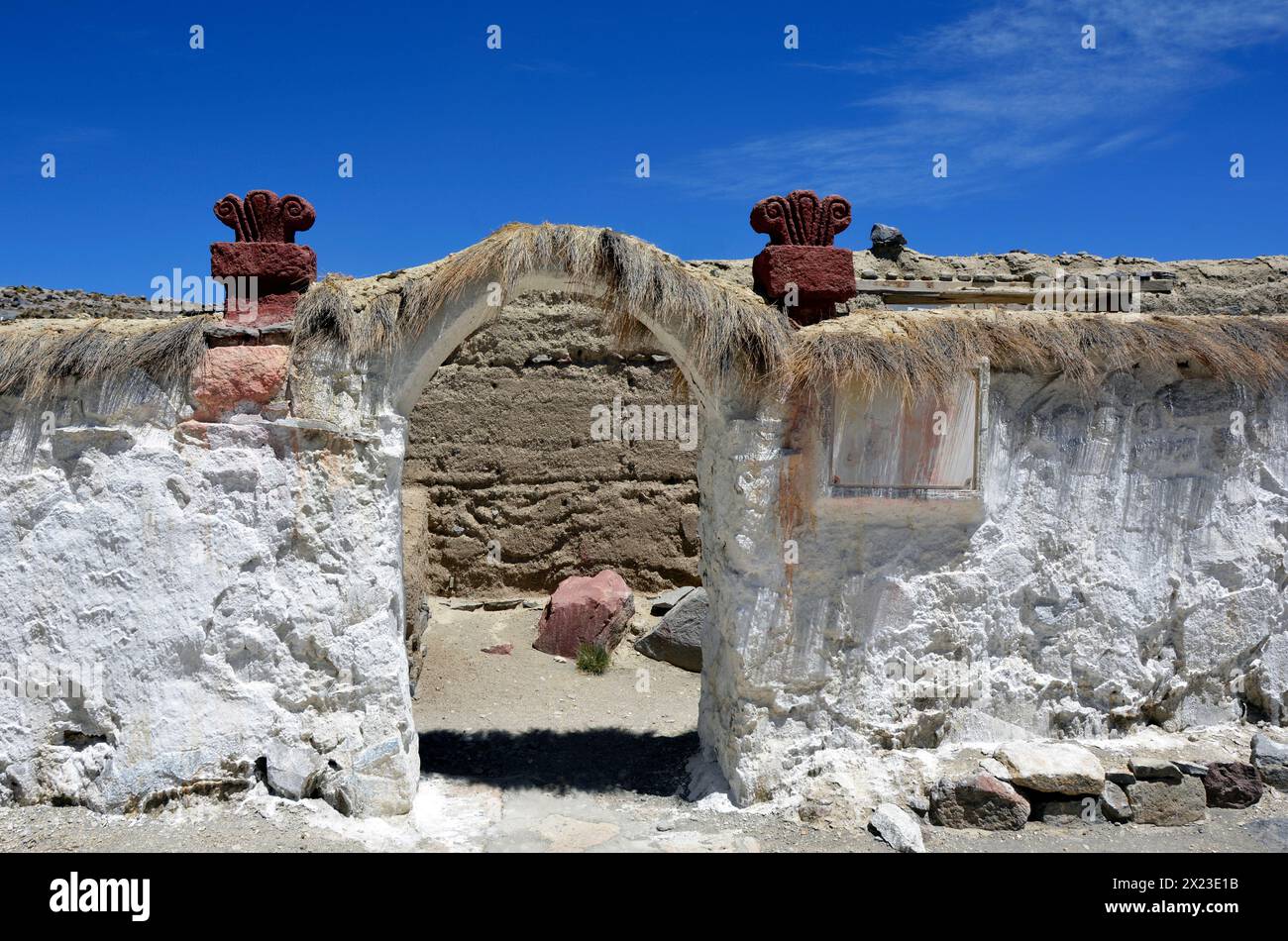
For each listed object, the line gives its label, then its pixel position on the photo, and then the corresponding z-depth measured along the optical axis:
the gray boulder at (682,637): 8.19
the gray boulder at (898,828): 4.55
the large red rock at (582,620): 8.21
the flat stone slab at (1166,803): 4.93
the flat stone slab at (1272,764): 5.15
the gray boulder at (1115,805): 4.88
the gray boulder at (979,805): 4.78
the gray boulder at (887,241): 8.78
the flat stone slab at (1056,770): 4.84
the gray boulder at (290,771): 4.64
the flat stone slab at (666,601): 8.70
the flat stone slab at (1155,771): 4.95
